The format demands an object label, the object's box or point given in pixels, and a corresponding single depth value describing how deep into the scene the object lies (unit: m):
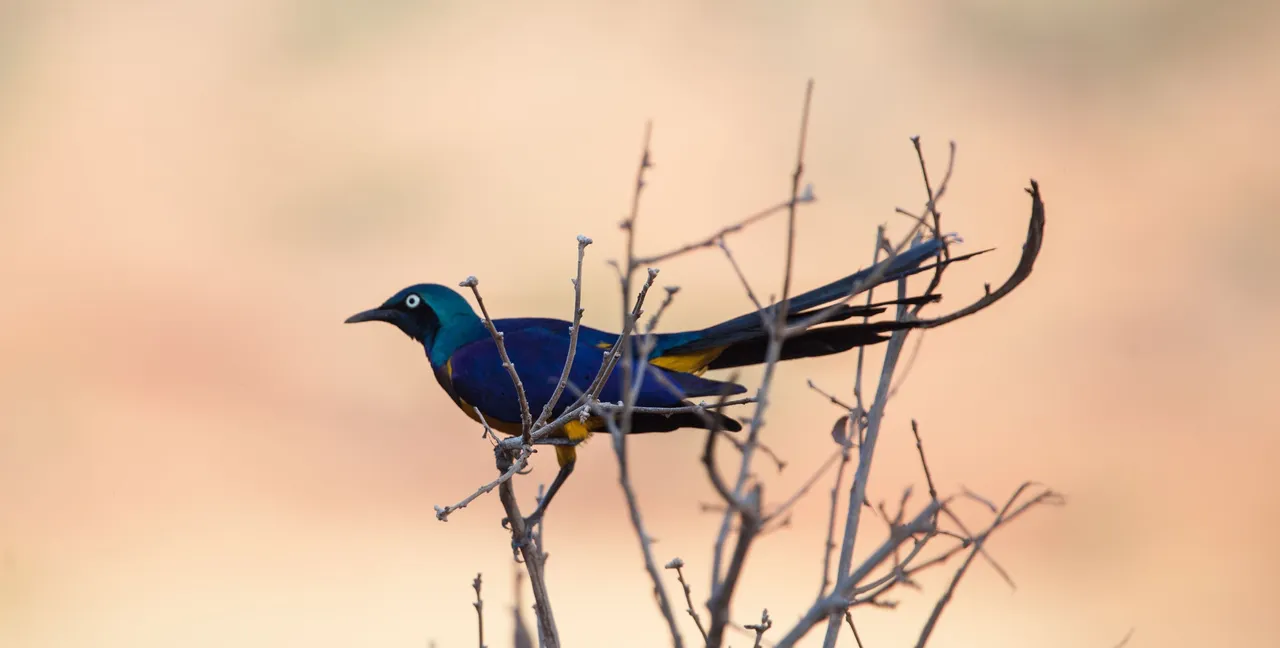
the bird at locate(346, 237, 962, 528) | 8.59
